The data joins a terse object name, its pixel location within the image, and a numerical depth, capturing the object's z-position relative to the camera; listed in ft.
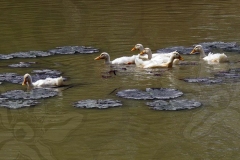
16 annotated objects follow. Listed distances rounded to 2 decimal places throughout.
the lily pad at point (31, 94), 35.24
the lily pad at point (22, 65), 42.55
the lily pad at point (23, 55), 45.62
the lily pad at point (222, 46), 45.93
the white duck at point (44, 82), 37.09
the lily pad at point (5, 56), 45.48
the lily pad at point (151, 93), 34.66
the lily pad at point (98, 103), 33.22
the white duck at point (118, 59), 42.75
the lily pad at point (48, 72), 40.32
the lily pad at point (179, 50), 46.03
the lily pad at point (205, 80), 37.45
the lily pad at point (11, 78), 38.68
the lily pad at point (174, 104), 32.60
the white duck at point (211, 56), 42.27
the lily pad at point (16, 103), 33.60
